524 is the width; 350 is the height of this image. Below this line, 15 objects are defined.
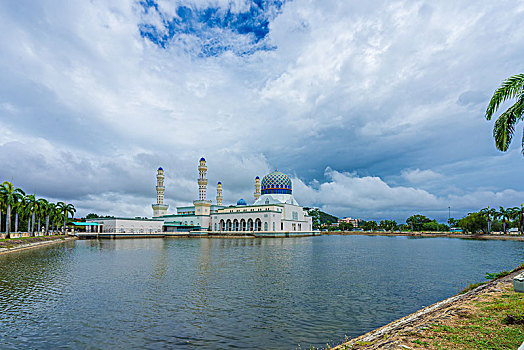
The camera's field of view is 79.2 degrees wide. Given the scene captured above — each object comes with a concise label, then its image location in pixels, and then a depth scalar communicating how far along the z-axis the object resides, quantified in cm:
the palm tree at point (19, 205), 4508
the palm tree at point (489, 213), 7698
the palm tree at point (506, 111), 1145
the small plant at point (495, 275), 1604
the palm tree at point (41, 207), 5666
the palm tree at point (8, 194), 4162
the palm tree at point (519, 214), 7081
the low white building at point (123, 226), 7556
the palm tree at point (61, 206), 7094
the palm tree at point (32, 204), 5178
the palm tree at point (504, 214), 7401
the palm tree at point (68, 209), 7244
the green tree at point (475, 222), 7606
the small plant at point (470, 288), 1405
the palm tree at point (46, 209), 5944
